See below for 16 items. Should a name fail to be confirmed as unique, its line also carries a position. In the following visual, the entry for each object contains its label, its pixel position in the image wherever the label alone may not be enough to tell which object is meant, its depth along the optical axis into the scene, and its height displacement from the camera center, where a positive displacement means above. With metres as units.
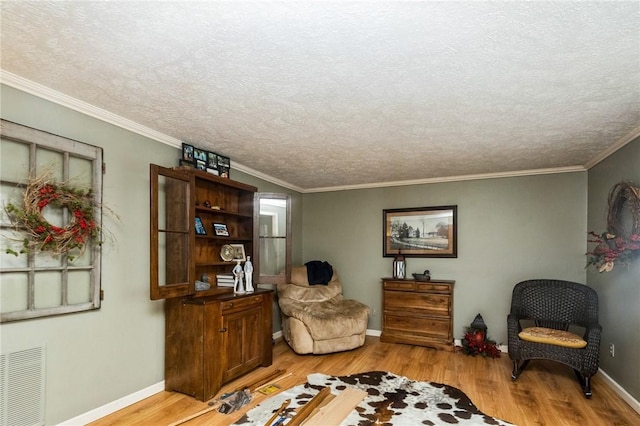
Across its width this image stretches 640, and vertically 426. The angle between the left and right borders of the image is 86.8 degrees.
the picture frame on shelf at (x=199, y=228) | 3.55 -0.16
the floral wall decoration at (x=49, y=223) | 2.19 -0.05
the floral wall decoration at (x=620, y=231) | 2.91 -0.13
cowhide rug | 2.69 -1.66
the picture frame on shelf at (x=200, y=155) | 3.52 +0.61
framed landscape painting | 4.99 -0.26
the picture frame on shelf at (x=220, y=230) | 3.88 -0.20
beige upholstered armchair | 4.28 -1.36
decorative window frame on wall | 2.16 -0.24
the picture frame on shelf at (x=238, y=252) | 3.97 -0.46
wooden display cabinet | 3.01 -0.89
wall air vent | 2.14 -1.15
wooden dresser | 4.61 -1.37
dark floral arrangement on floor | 4.33 -1.69
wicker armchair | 3.23 -1.20
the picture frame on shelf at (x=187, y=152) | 3.39 +0.61
